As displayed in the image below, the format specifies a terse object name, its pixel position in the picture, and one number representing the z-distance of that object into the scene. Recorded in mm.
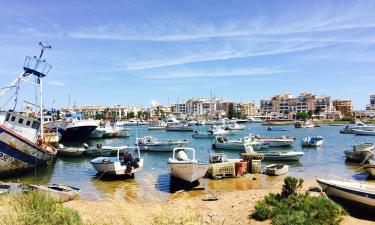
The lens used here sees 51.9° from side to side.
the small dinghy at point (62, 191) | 17844
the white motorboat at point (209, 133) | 72875
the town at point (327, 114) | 184000
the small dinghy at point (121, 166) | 25328
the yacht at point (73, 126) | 64938
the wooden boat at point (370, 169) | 24469
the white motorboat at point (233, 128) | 96500
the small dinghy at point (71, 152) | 41844
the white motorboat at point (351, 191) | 15000
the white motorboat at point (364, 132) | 79512
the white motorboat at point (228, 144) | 46506
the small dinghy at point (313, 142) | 51531
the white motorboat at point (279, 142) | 51344
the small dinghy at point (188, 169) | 21031
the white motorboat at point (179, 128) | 107762
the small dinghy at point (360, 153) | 33188
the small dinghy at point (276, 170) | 26609
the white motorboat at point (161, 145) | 45344
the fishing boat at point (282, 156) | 35462
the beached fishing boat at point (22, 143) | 27078
